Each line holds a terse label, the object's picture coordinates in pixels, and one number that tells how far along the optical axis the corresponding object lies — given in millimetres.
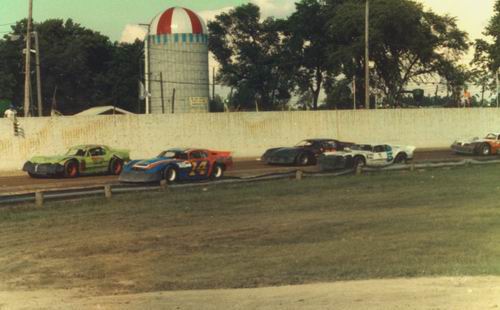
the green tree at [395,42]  64812
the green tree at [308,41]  77750
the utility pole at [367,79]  48125
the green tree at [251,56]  84875
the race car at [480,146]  38219
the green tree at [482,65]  70500
